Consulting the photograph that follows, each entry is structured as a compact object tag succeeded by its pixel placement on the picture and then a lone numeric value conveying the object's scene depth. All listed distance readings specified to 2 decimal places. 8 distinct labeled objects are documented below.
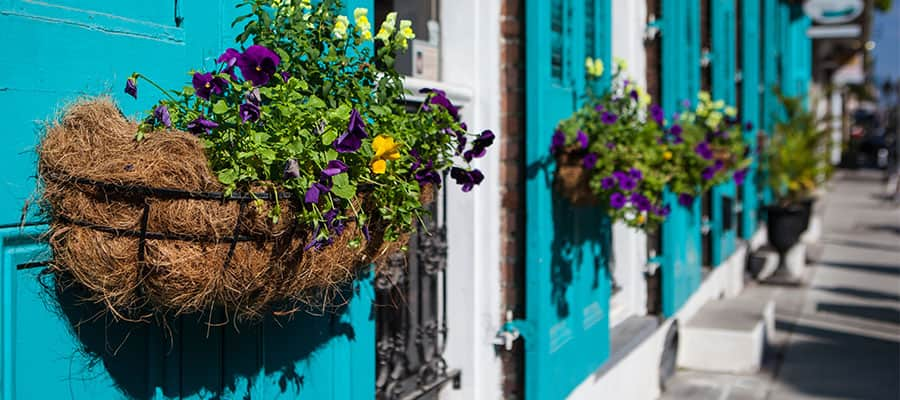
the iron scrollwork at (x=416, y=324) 3.32
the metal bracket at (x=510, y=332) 3.66
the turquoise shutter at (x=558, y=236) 3.61
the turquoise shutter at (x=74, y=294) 1.76
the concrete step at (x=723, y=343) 6.07
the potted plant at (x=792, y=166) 9.66
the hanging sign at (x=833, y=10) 13.39
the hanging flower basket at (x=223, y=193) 1.70
